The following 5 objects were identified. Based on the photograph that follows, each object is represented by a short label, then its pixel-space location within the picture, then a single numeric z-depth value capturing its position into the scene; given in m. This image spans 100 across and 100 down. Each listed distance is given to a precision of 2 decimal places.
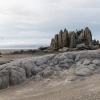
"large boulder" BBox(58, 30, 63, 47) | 16.96
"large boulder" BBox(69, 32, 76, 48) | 16.22
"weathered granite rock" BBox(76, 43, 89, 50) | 14.90
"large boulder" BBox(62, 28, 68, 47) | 16.74
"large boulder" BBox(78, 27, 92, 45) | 16.69
